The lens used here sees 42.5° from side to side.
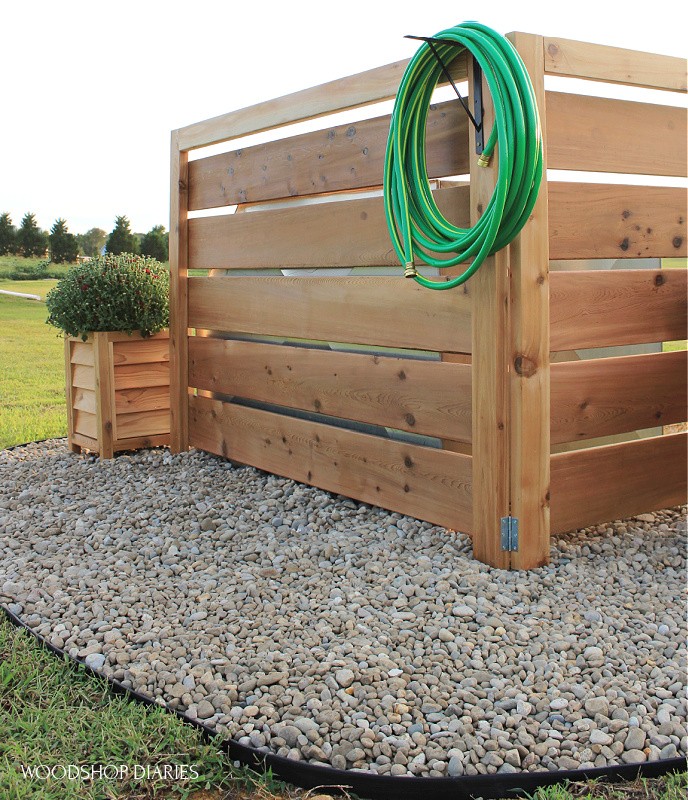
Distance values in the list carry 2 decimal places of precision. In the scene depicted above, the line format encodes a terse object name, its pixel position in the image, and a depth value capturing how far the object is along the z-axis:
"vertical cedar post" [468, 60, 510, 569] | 3.06
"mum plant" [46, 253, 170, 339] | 5.07
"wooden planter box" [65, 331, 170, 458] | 5.14
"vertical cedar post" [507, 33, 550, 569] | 3.06
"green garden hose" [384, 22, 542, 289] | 2.82
